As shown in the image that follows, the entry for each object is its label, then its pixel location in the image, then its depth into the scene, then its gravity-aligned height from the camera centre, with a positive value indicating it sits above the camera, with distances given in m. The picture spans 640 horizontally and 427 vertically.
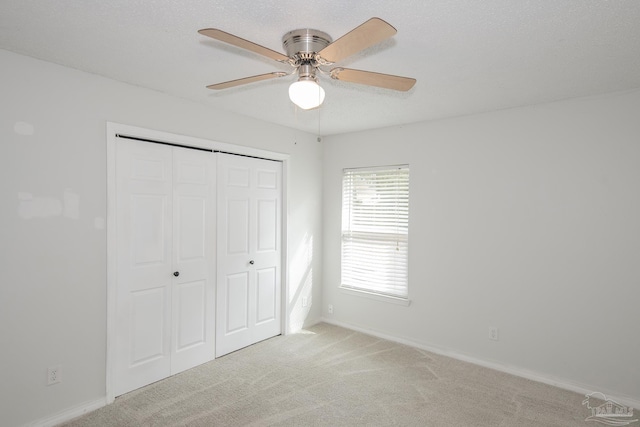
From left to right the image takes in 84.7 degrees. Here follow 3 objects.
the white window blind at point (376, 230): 4.11 -0.26
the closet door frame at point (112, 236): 2.73 -0.24
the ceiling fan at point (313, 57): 1.44 +0.70
